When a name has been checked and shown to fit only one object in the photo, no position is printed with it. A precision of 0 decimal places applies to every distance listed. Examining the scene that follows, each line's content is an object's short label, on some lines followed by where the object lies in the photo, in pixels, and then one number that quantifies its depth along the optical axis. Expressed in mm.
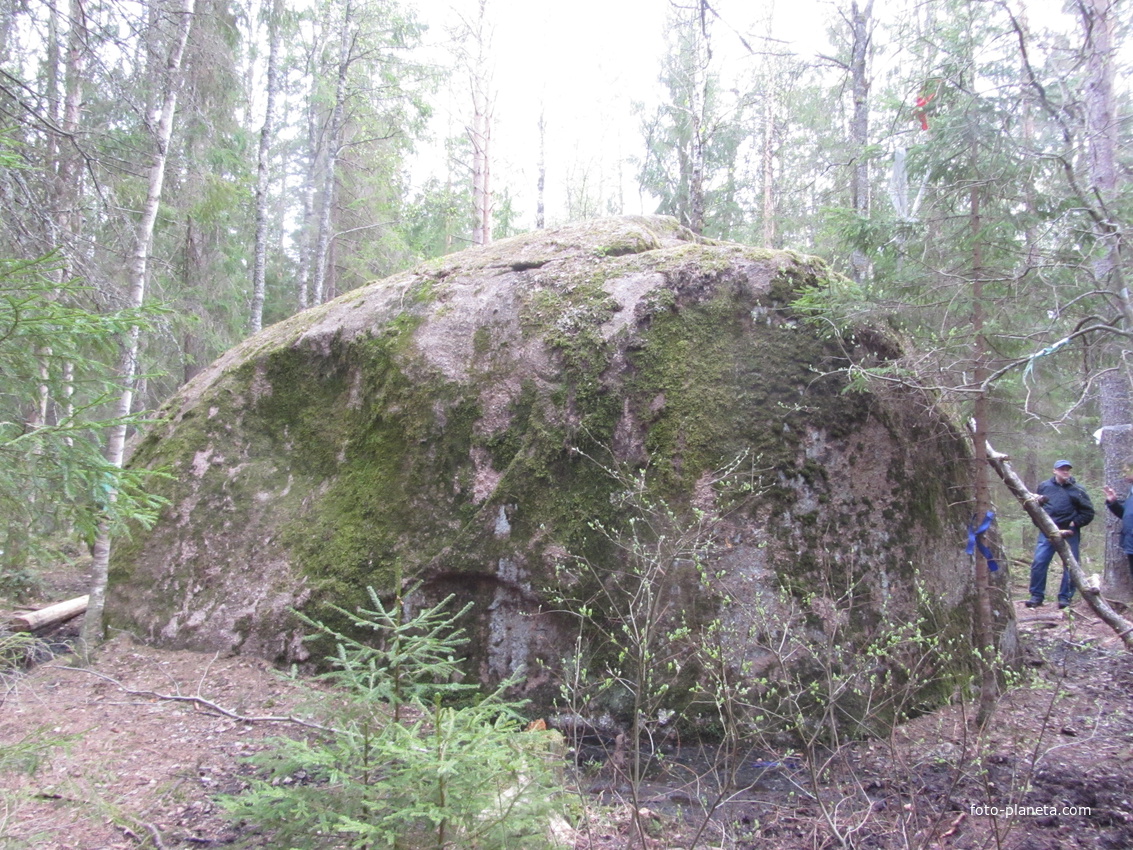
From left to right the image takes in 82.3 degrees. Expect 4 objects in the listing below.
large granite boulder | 4719
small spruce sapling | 2059
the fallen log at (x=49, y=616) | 6227
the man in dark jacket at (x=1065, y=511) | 6918
